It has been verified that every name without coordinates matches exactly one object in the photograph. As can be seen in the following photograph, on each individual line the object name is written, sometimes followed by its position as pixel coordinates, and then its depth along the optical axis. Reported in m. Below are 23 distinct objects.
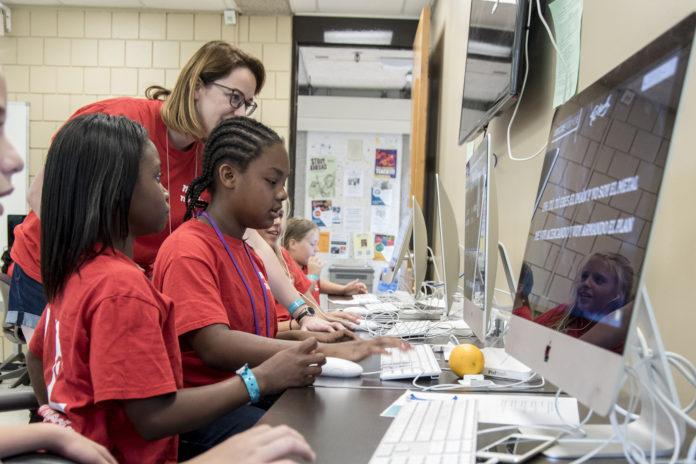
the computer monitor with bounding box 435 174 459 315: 1.53
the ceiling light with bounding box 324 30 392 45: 4.15
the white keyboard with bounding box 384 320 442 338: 1.54
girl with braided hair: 1.08
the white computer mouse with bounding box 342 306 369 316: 2.03
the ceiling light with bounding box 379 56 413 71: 5.17
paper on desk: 0.78
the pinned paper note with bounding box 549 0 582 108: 1.30
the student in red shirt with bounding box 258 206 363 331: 1.78
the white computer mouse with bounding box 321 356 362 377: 1.06
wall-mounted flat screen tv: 1.60
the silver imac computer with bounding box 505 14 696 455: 0.54
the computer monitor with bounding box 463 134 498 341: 1.08
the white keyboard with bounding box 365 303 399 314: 2.02
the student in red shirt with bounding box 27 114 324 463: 0.82
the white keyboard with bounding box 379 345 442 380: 1.04
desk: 0.68
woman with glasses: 1.62
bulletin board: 6.05
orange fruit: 1.05
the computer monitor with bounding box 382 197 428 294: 2.22
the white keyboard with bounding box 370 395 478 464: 0.61
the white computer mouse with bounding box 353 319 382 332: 1.66
